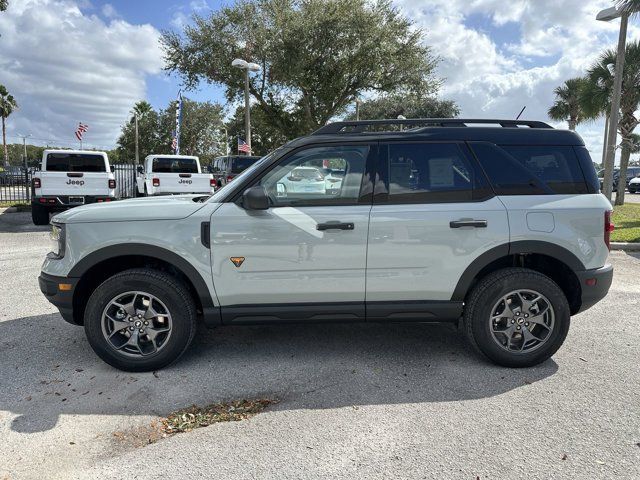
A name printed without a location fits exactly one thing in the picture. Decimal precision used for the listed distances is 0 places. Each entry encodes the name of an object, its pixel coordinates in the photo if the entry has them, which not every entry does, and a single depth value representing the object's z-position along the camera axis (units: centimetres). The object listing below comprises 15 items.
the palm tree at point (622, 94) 1923
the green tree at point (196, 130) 5497
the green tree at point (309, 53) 2228
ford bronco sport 370
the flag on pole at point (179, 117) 2514
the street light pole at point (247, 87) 1797
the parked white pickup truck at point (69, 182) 1222
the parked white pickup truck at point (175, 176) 1442
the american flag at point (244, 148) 2023
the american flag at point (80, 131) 3498
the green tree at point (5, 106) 5427
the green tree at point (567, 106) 3105
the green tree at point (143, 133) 6003
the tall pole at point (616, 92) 1200
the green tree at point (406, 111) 3935
